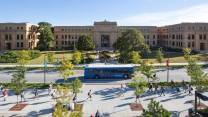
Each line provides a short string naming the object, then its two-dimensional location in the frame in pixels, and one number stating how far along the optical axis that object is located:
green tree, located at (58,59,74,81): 47.32
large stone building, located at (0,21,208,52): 111.69
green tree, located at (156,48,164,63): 73.38
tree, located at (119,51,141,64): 68.19
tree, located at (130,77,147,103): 37.50
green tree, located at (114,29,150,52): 85.50
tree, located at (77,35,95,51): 103.38
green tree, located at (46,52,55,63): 72.00
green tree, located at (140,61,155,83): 48.06
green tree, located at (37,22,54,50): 113.06
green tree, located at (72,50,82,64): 71.69
